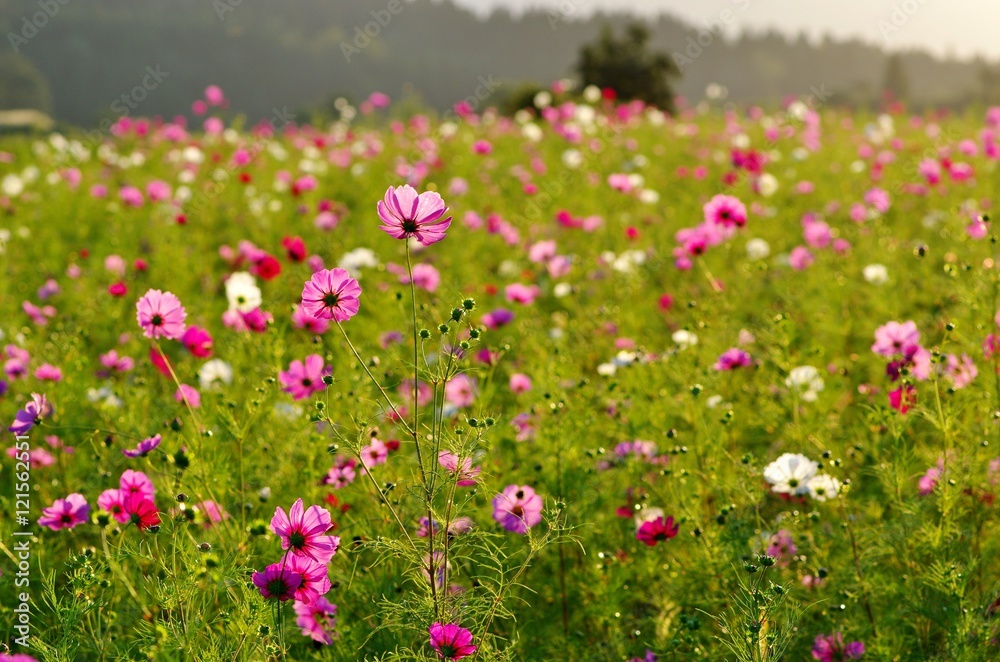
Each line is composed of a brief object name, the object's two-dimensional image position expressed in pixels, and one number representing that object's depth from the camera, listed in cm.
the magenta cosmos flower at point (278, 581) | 335
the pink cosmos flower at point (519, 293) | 435
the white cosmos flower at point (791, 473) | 367
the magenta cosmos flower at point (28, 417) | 361
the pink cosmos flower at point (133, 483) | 361
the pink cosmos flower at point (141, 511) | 352
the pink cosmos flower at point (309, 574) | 337
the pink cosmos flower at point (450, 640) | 334
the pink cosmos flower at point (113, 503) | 359
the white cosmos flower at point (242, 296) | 418
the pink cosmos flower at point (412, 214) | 337
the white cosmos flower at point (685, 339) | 403
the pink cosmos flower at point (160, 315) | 367
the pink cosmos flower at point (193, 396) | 398
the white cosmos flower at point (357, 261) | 529
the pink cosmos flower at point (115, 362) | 418
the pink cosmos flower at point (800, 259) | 539
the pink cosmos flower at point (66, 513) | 362
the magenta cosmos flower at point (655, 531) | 362
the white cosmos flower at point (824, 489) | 367
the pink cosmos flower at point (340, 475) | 370
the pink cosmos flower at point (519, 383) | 413
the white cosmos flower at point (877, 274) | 472
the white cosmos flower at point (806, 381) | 390
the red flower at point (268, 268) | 427
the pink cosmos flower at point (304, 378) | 384
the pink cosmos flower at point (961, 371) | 387
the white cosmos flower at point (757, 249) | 583
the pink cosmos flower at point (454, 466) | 336
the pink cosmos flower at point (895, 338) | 391
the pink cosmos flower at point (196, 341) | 397
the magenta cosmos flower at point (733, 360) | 393
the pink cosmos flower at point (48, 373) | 393
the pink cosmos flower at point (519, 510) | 366
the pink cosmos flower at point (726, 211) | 424
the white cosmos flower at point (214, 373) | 413
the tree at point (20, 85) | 8969
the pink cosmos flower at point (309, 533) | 337
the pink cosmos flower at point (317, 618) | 355
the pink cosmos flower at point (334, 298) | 339
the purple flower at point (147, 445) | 361
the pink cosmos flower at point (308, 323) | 409
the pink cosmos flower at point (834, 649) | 355
